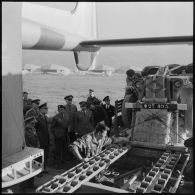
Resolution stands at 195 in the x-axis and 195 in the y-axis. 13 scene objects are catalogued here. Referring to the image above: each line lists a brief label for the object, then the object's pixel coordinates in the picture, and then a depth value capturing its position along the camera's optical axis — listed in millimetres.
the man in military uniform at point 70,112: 7270
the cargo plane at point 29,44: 4230
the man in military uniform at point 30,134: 5688
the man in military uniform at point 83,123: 7293
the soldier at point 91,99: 8827
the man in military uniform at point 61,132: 6791
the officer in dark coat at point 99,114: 7840
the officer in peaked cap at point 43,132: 6301
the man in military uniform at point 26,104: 7827
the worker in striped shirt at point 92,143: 4719
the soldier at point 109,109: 8205
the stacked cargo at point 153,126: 5184
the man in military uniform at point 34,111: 6631
